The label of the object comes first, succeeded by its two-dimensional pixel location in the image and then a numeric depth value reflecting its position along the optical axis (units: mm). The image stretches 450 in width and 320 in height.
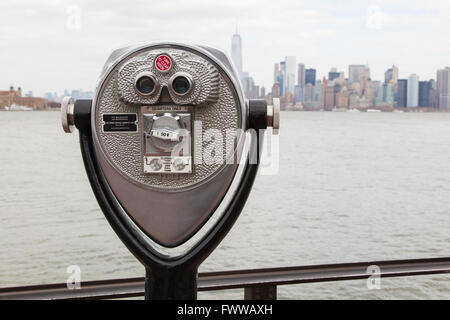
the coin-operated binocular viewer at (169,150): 1399
